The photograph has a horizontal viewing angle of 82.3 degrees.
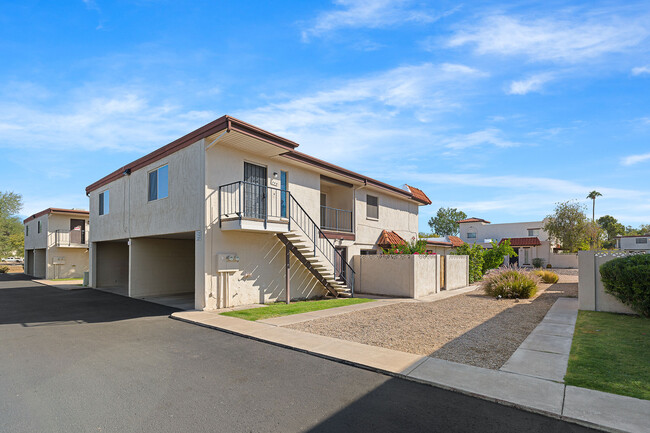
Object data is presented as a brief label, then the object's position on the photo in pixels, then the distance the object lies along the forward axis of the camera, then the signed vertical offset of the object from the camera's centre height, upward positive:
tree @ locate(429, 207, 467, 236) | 76.69 +2.81
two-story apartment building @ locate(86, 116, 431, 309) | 12.26 +0.62
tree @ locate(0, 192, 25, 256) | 44.34 +1.73
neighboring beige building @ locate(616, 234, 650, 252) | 43.88 -0.89
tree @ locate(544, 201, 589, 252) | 40.88 +0.92
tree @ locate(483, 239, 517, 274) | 23.08 -1.30
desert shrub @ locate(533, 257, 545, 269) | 40.82 -3.14
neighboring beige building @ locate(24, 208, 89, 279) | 27.89 -0.40
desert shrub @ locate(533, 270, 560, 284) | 21.34 -2.46
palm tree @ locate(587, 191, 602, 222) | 59.75 +6.31
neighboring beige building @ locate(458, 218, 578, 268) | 42.62 -0.49
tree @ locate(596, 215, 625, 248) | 71.75 +1.65
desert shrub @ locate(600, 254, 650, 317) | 9.52 -1.22
